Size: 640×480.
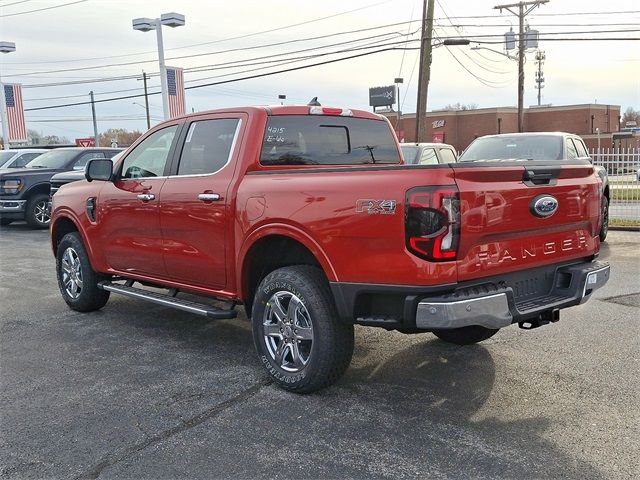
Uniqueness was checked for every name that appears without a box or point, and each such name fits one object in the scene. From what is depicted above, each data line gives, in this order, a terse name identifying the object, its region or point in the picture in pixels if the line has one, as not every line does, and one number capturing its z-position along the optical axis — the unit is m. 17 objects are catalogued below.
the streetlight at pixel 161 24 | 22.62
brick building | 60.66
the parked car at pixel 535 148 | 10.57
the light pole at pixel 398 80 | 35.22
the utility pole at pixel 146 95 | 56.62
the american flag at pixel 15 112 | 30.89
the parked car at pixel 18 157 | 16.55
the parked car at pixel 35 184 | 14.01
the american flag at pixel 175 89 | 24.72
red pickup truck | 3.43
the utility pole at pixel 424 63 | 21.11
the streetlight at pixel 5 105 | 29.45
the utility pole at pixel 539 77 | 81.84
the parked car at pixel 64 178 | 12.02
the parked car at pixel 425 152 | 12.37
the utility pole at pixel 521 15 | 34.87
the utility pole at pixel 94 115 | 58.91
